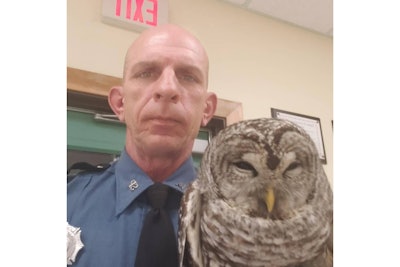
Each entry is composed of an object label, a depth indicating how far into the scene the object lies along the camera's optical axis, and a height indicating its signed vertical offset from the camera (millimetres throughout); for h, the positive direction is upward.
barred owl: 404 -92
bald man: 427 -25
